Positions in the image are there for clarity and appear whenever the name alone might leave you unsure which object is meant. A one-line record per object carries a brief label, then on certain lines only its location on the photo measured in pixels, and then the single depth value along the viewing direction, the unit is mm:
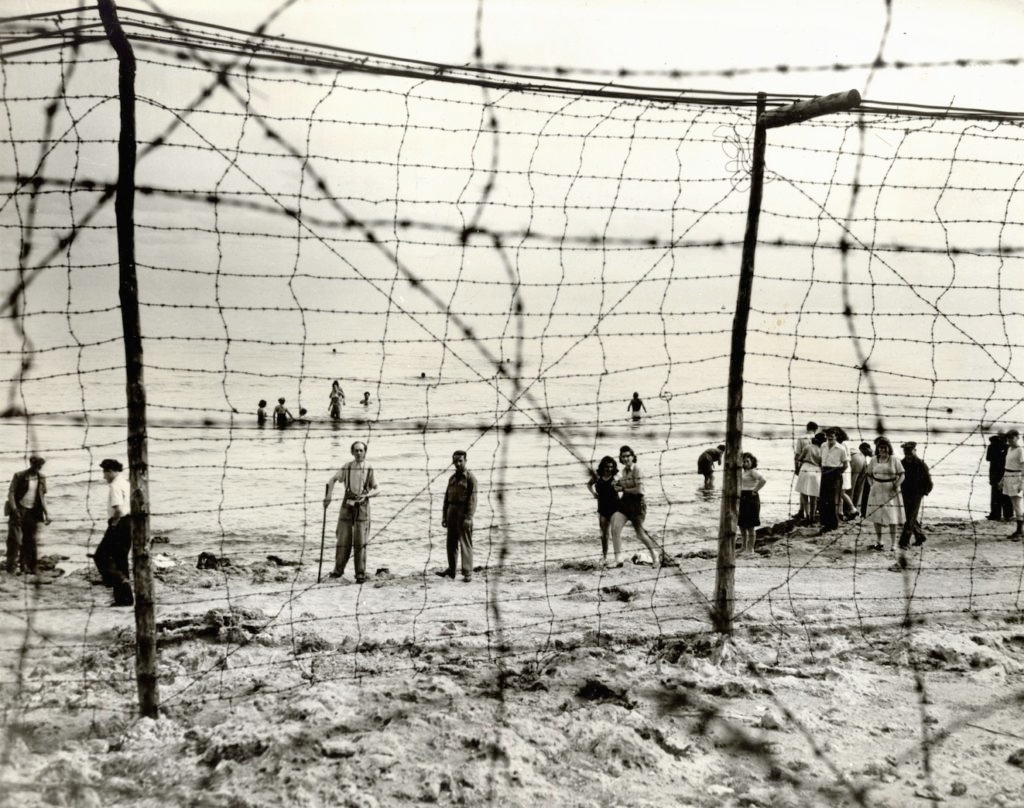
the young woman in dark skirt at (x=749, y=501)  9254
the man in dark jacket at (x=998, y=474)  11180
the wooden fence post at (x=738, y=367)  4875
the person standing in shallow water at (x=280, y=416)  26153
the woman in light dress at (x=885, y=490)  9188
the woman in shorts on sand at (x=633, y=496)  9203
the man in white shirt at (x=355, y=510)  8609
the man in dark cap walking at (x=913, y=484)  9406
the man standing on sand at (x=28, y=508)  8938
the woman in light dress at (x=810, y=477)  11859
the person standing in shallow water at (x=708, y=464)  16922
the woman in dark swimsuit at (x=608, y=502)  9305
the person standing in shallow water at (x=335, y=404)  29341
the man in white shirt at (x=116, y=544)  7297
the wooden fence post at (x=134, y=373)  3969
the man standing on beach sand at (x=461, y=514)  8812
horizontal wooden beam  4746
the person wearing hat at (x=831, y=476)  11141
